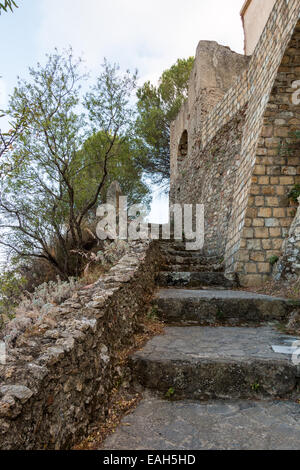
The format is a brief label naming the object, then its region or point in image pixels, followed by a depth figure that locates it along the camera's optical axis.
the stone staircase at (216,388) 1.72
